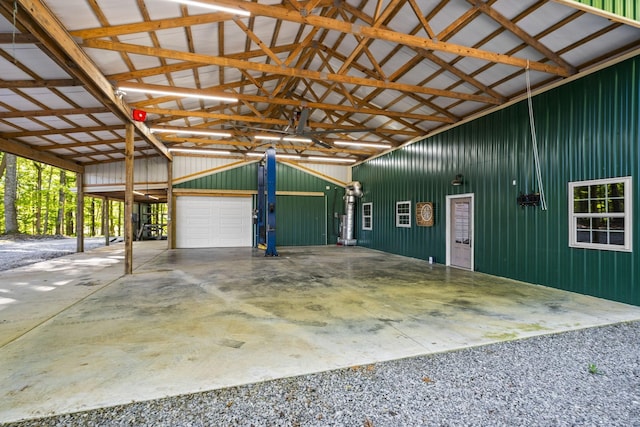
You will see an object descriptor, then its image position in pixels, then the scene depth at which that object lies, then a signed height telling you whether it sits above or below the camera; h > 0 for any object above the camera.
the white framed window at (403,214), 9.95 +0.11
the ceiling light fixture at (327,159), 13.64 +2.61
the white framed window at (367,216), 12.52 +0.06
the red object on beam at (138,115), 7.29 +2.46
